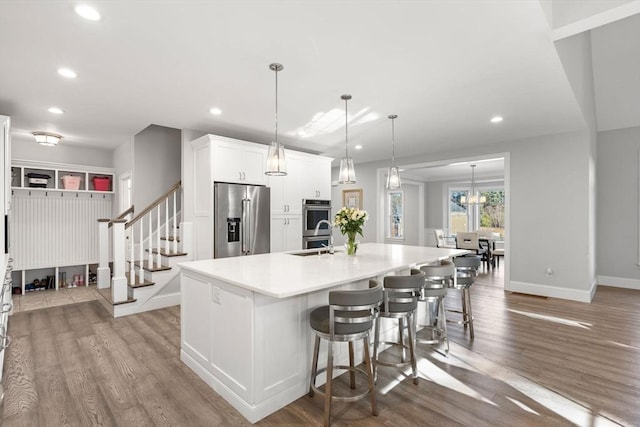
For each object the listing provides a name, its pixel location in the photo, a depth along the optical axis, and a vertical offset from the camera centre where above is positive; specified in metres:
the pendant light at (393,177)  3.94 +0.45
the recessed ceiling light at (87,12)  1.92 +1.28
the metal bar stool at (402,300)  2.37 -0.68
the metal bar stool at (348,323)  1.93 -0.73
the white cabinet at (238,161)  4.35 +0.77
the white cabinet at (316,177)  5.55 +0.66
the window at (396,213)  10.17 -0.01
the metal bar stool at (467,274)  3.26 -0.67
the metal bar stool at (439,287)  2.82 -0.70
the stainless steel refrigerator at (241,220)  4.32 -0.10
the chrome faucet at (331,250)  3.54 -0.43
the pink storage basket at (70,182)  5.67 +0.58
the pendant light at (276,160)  2.82 +0.48
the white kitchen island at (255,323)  2.01 -0.79
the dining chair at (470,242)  7.67 -0.75
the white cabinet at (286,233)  5.06 -0.33
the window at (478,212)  10.13 +0.02
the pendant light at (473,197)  9.25 +0.49
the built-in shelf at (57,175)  5.35 +0.72
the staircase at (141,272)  4.10 -0.85
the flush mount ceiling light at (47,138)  4.84 +1.19
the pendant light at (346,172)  3.52 +0.46
